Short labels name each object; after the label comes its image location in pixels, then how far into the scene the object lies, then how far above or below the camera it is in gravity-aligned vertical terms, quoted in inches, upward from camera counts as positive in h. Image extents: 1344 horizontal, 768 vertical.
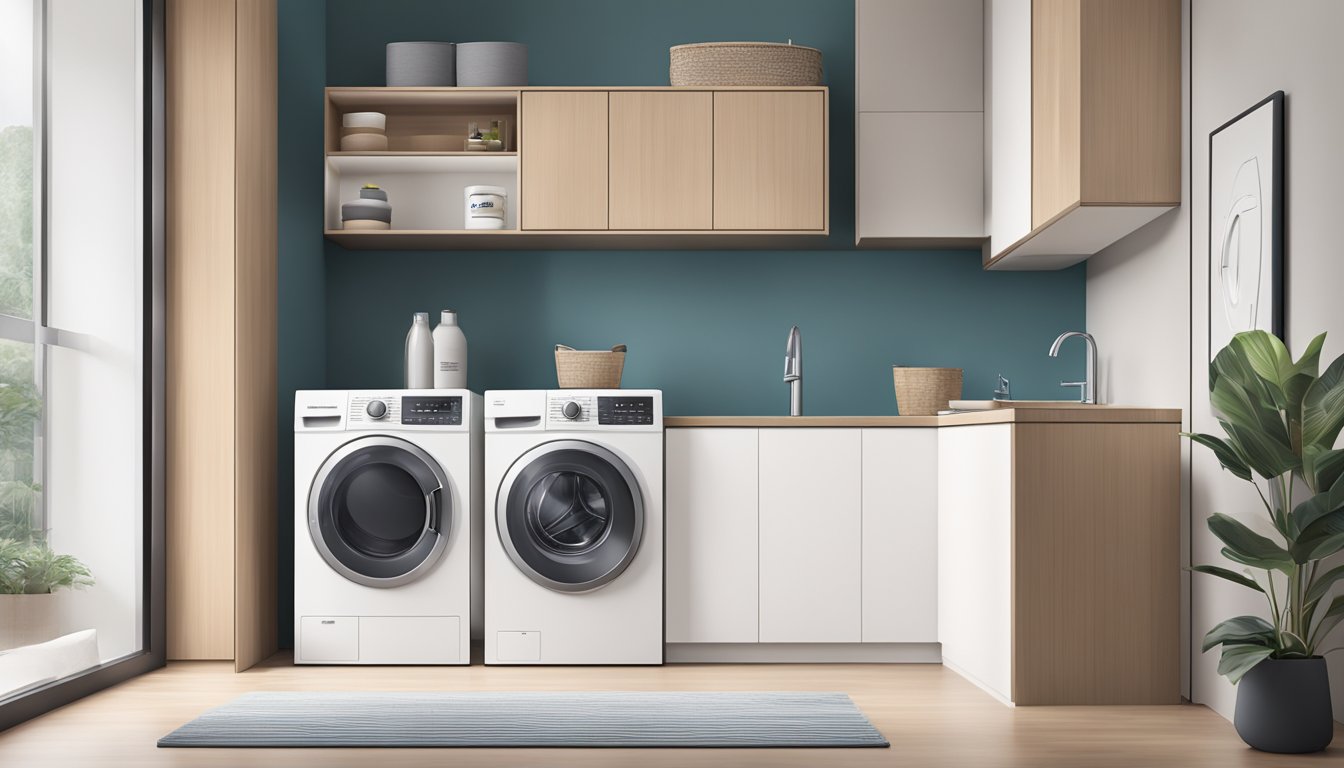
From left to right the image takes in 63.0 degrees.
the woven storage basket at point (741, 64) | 152.3 +44.4
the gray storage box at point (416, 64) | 154.9 +45.1
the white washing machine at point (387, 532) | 136.5 -18.7
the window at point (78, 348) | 105.2 +3.7
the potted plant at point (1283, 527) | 88.2 -11.8
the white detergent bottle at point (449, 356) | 148.9 +3.7
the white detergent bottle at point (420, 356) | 148.4 +3.7
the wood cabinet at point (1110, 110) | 117.0 +29.7
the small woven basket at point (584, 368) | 146.8 +2.0
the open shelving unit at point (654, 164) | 150.9 +30.2
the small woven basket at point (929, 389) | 151.3 -0.7
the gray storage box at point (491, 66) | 154.0 +44.7
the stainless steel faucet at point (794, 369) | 152.4 +2.0
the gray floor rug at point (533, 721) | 100.7 -33.0
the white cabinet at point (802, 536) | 138.9 -19.4
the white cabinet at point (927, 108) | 154.1 +38.8
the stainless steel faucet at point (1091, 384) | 144.2 +0.0
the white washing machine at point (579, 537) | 136.5 -19.3
